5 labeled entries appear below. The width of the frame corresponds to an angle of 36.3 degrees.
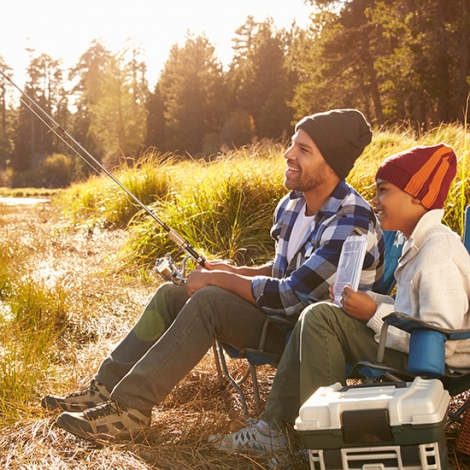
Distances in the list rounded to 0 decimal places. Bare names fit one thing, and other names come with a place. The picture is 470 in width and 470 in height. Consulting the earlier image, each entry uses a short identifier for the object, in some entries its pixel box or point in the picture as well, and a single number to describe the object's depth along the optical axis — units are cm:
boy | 231
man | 284
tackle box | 187
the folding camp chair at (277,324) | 292
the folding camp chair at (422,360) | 215
